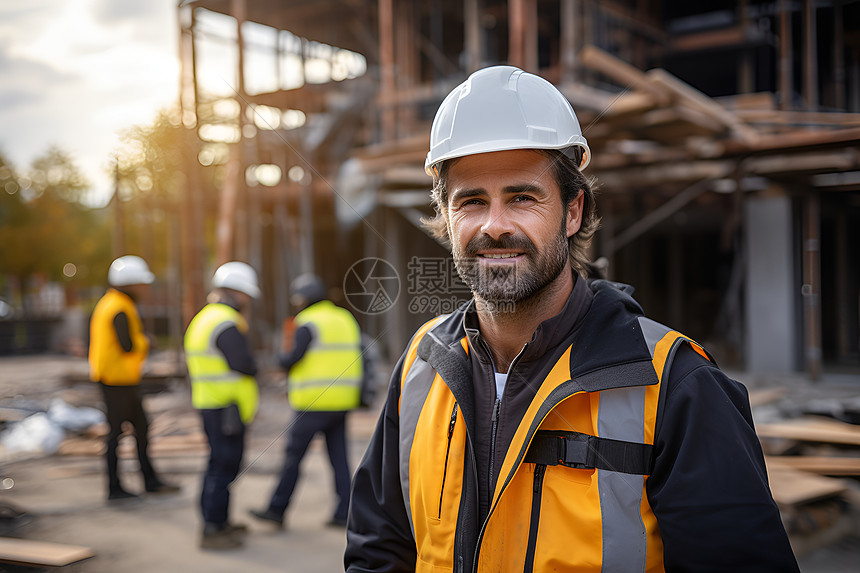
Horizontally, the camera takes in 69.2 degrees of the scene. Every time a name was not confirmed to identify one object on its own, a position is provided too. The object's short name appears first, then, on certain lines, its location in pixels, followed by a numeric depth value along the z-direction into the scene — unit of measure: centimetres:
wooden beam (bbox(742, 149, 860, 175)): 679
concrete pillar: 1030
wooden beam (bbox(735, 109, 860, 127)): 432
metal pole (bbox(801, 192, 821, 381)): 877
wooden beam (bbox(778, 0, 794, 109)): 853
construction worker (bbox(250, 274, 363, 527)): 473
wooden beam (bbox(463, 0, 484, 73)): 1024
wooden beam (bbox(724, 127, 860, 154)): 384
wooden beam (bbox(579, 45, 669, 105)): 618
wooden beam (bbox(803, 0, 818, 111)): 671
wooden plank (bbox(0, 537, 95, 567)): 403
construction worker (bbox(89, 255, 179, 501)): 560
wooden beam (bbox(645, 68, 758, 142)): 603
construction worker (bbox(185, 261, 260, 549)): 457
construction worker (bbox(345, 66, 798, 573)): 125
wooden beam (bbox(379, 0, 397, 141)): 853
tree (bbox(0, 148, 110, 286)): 1565
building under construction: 679
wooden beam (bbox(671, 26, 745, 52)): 1167
